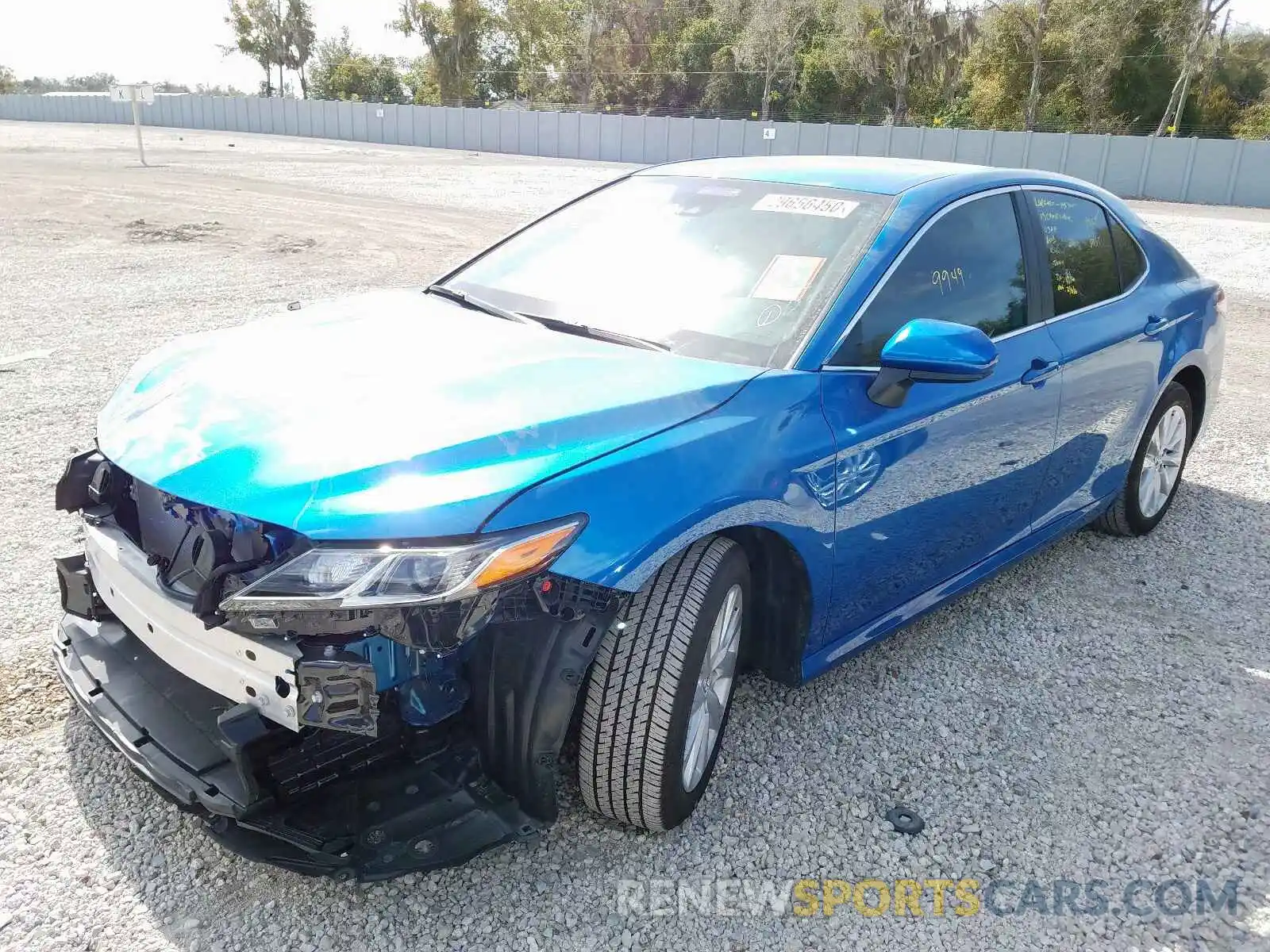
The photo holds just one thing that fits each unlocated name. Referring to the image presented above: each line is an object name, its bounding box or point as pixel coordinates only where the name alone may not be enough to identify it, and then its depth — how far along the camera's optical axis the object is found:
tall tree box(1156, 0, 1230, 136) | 41.47
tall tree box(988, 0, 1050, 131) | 45.78
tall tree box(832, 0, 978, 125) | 51.47
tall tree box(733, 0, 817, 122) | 57.22
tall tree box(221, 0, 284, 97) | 82.12
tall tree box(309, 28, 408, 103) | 78.50
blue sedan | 2.10
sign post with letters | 25.94
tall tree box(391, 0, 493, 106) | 69.56
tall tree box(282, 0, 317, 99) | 82.62
